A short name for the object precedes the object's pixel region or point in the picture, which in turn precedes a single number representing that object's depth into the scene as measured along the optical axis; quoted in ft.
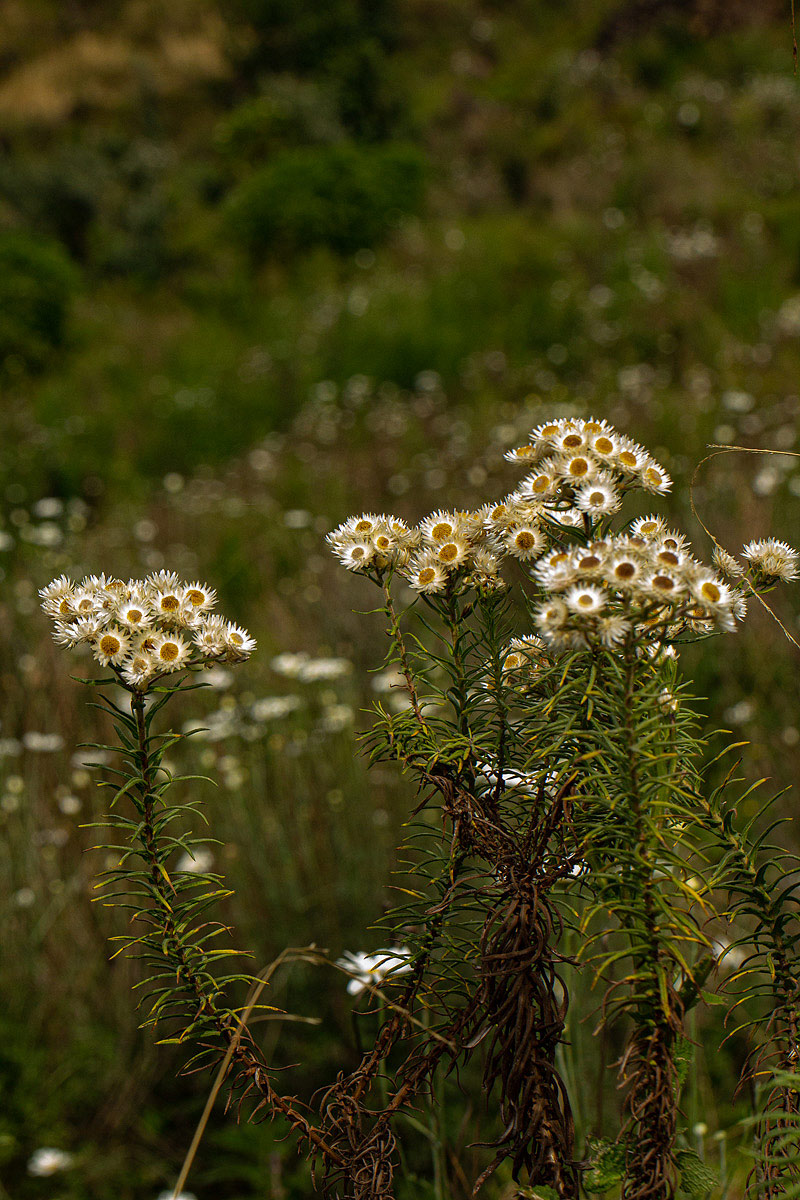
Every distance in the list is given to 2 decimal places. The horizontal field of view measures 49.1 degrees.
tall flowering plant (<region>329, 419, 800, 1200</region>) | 2.00
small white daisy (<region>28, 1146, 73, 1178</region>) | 5.76
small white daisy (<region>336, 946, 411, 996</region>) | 3.82
